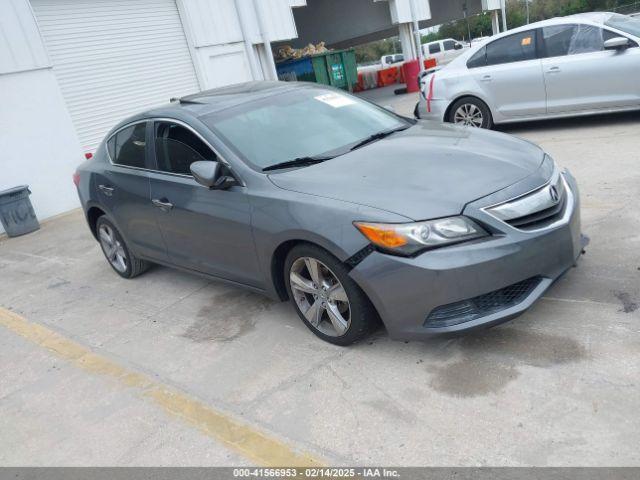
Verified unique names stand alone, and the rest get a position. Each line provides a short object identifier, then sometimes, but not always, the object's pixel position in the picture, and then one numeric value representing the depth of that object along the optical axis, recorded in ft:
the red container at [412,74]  56.80
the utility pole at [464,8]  73.05
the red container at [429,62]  76.93
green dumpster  50.83
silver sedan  23.61
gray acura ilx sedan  9.76
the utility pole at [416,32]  56.18
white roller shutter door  32.60
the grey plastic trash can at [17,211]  28.68
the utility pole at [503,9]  71.56
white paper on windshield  14.69
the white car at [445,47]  113.80
